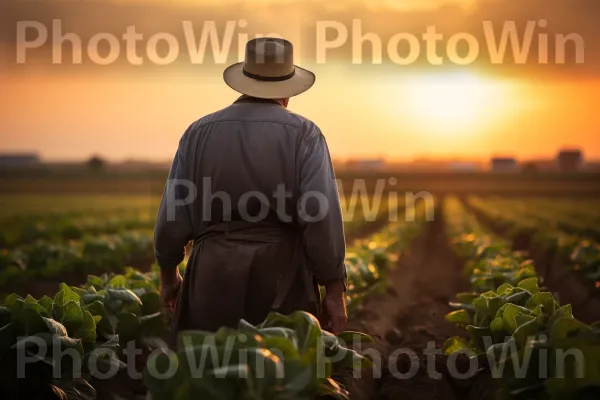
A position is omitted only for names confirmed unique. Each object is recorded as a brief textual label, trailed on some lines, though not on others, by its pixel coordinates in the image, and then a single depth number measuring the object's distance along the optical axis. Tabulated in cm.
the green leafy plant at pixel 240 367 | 335
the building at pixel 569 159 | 14625
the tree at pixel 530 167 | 13690
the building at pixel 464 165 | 17800
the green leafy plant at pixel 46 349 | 435
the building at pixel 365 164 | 15000
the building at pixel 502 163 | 15114
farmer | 433
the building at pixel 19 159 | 14075
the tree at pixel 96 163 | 13350
